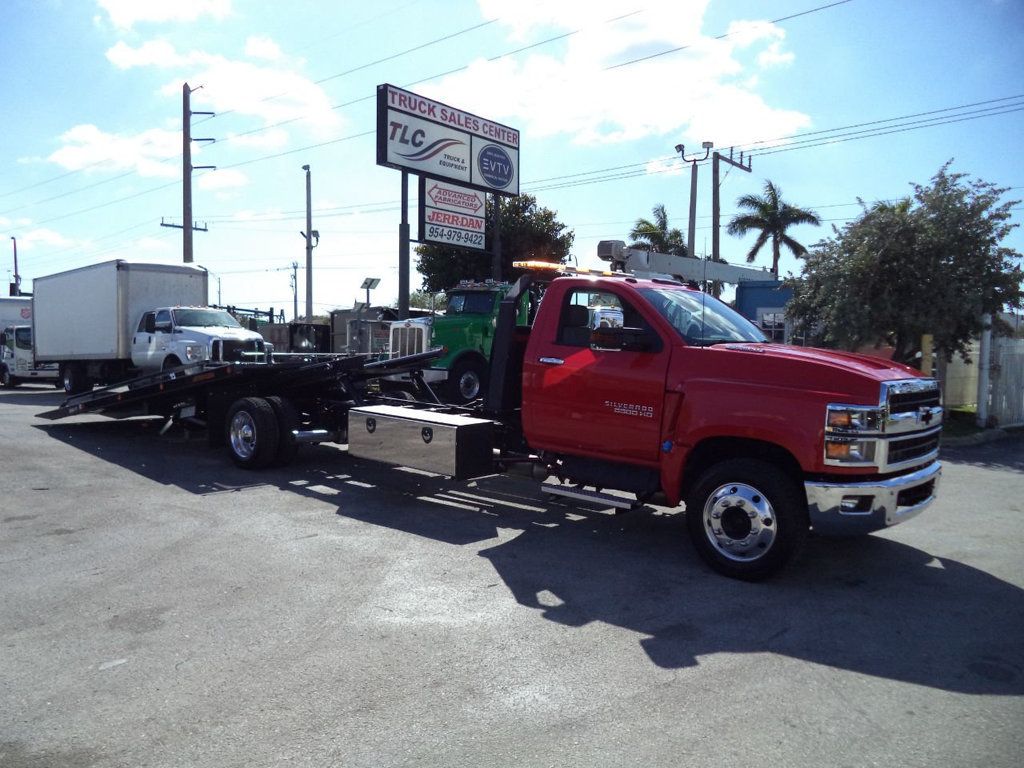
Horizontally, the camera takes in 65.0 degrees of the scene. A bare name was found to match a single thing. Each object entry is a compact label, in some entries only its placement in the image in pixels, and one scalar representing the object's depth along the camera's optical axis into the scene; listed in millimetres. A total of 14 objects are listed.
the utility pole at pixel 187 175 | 31097
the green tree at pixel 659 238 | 38344
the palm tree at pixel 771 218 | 40469
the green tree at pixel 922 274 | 13891
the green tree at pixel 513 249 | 32438
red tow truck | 5262
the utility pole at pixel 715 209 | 29734
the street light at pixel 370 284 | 24844
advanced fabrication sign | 20438
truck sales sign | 19250
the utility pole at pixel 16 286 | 51025
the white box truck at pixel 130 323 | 17969
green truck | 15242
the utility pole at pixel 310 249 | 39875
